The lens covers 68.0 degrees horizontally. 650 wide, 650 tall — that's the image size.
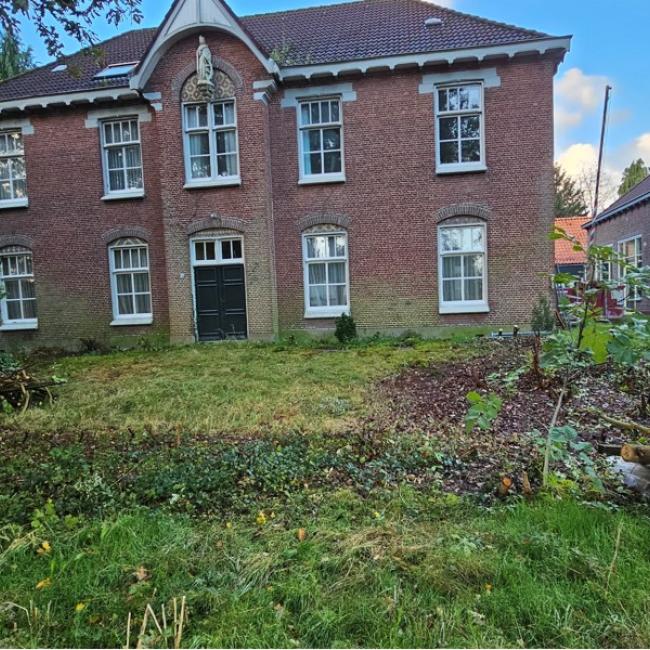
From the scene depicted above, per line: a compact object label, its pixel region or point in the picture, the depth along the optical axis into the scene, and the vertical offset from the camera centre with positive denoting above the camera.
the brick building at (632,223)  18.33 +2.42
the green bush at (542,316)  12.39 -0.83
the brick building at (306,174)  12.48 +3.27
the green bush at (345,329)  12.84 -1.00
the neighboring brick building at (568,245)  30.90 +2.61
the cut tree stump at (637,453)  2.93 -1.06
